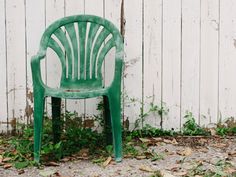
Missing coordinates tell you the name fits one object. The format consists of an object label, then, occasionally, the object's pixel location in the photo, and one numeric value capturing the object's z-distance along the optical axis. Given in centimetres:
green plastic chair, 428
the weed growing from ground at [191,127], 474
